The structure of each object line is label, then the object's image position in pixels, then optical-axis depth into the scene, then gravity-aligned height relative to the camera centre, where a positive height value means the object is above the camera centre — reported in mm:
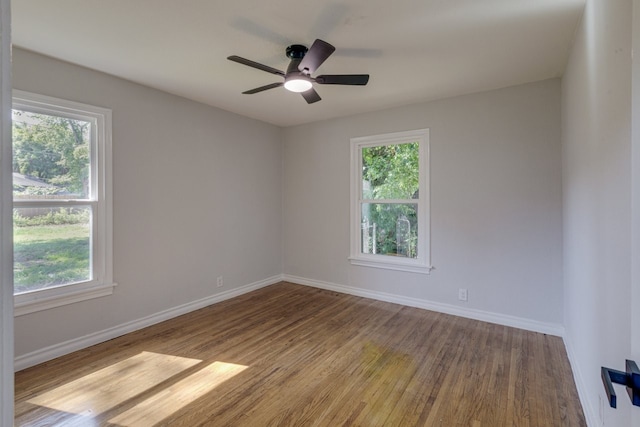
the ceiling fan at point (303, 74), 2215 +1065
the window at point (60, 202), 2545 +109
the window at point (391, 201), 3924 +156
